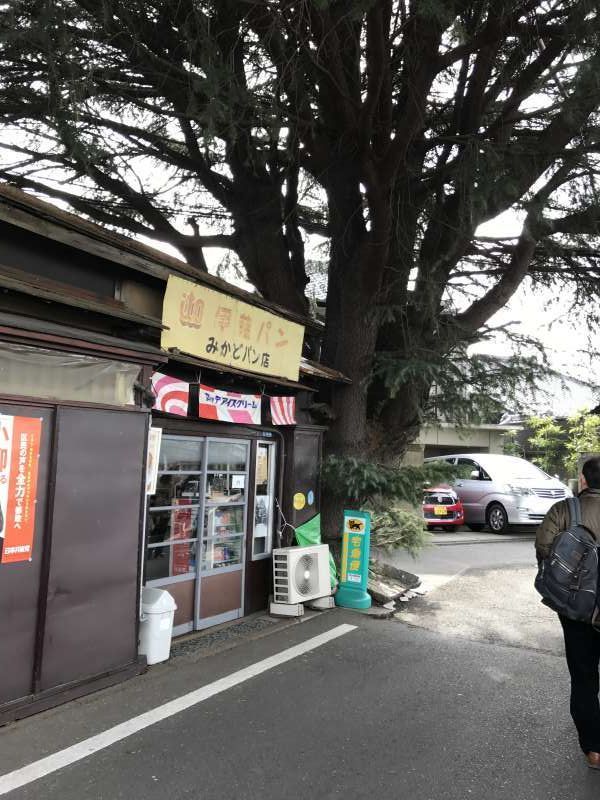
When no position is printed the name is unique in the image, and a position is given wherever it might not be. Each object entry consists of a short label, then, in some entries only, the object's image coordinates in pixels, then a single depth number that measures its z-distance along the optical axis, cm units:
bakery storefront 605
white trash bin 532
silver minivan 1479
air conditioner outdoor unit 712
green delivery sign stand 755
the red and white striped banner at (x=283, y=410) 740
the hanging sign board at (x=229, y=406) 628
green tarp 771
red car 1552
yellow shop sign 586
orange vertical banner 420
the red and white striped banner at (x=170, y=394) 571
